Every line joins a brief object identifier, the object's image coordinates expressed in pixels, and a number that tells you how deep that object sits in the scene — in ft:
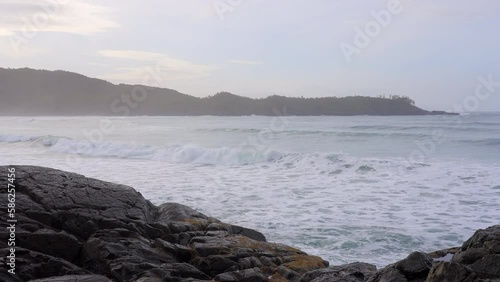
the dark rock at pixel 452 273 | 11.56
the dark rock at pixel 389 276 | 13.70
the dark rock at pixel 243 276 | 19.69
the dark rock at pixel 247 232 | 27.25
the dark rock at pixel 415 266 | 13.61
